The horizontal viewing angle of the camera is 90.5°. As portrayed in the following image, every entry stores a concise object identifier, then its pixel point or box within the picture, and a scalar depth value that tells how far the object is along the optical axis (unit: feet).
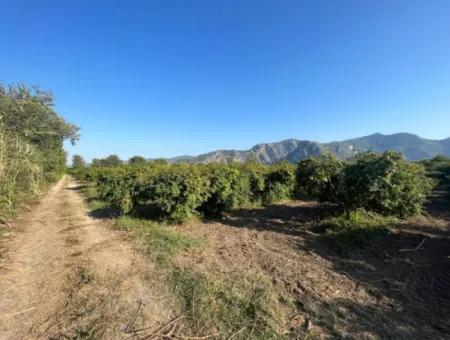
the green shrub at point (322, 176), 20.33
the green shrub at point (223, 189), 22.75
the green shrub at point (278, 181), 29.48
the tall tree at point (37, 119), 35.73
